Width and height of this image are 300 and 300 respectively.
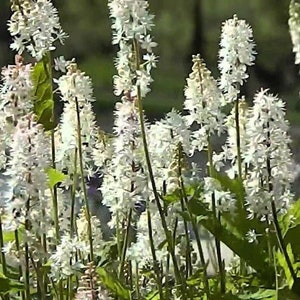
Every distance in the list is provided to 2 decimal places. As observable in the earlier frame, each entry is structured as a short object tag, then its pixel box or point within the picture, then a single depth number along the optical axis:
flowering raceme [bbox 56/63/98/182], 2.66
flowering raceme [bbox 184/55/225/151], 2.65
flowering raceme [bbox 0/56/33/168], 2.54
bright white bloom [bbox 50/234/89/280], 2.56
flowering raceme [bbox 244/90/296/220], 2.52
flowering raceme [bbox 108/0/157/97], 2.54
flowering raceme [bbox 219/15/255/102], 2.62
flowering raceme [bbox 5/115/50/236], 2.49
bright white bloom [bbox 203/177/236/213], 2.60
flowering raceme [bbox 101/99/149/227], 2.57
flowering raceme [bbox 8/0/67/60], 2.61
